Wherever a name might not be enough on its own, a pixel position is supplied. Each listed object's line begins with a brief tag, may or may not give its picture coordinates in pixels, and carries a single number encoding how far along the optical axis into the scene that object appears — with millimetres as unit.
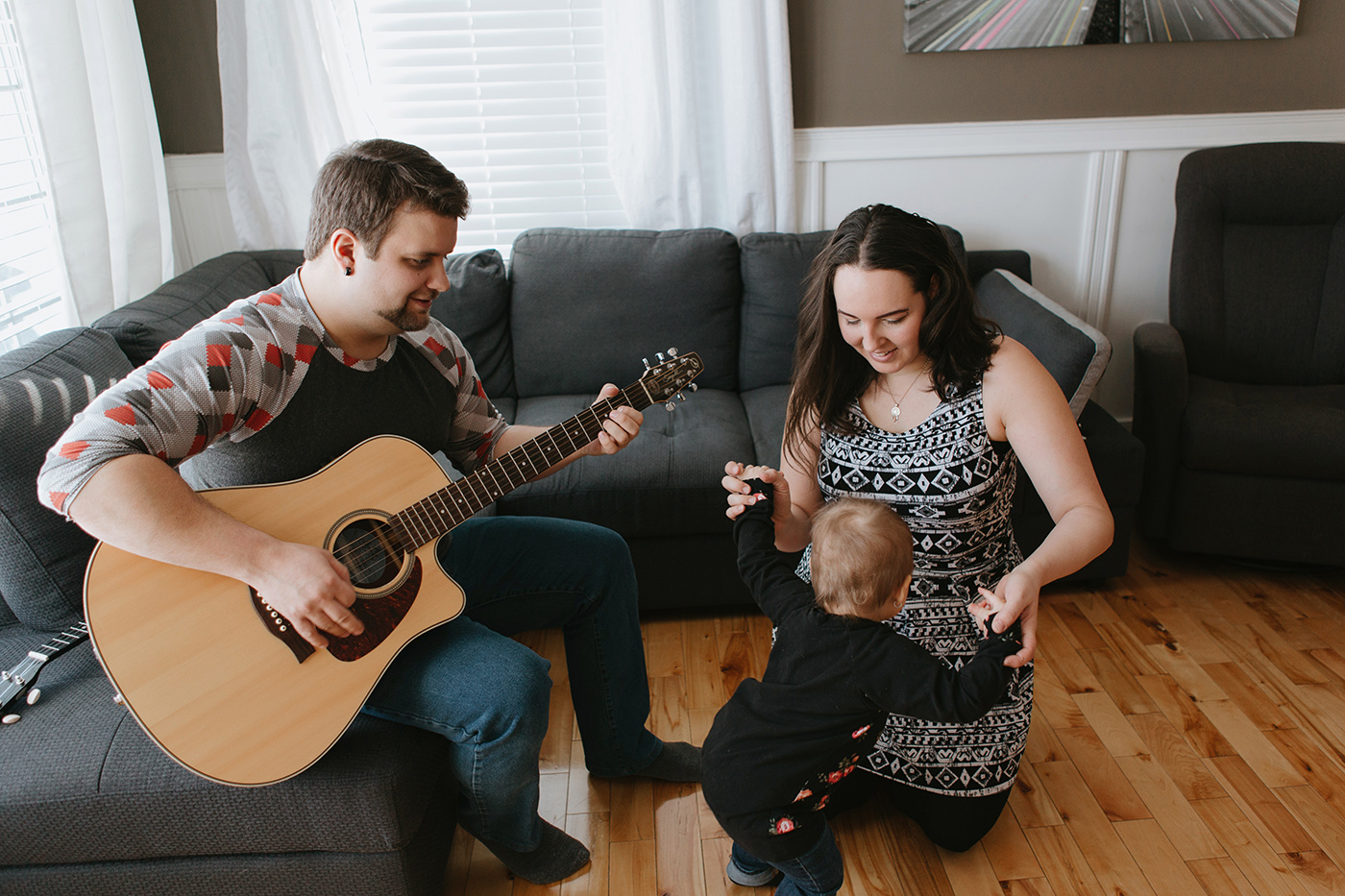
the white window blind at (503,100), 2611
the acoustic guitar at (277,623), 1135
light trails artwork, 2539
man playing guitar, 1150
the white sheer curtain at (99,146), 2002
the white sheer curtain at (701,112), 2496
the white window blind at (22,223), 1939
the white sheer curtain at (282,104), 2465
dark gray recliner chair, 2199
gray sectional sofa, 1204
